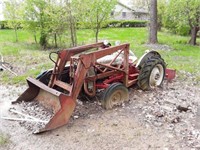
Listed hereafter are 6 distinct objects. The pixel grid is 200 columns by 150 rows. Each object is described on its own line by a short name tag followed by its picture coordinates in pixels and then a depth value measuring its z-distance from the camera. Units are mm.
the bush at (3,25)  14333
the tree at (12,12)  10298
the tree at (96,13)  7398
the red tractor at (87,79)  3150
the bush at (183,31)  13513
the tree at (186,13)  8560
